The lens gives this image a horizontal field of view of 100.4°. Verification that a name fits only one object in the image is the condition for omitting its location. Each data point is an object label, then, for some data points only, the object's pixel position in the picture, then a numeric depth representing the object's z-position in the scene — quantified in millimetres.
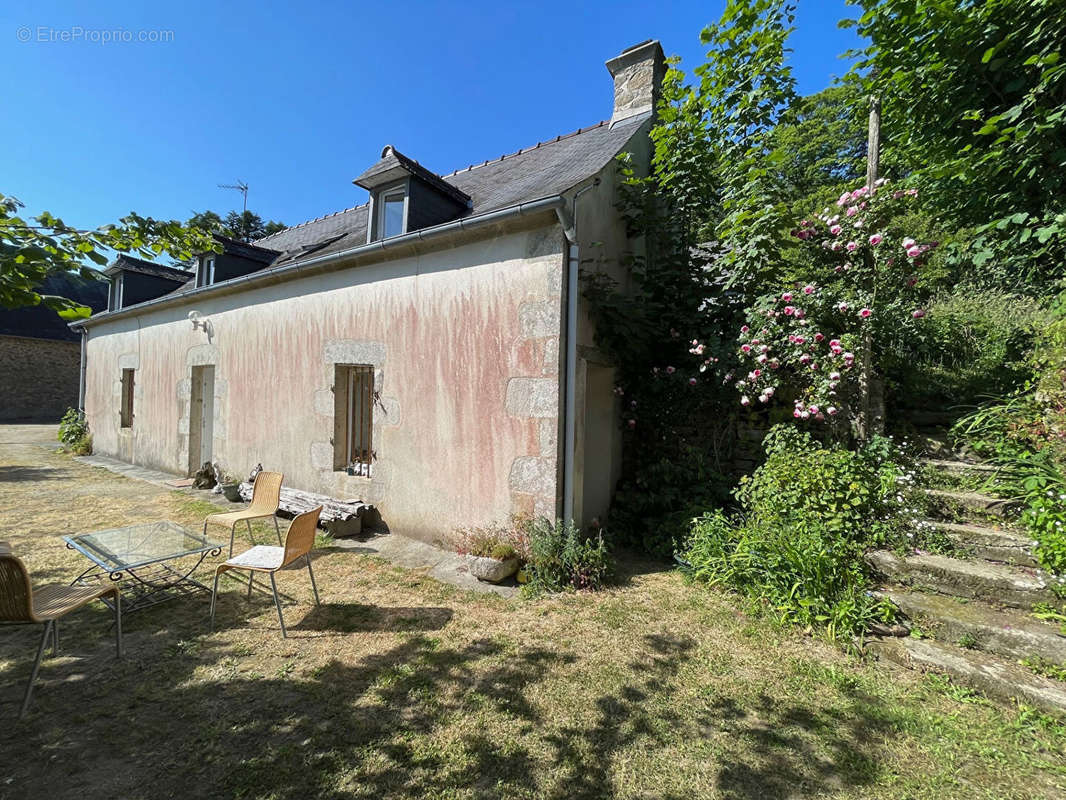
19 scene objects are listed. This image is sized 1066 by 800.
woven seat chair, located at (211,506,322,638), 3168
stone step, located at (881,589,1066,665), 2674
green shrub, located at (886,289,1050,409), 4746
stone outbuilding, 18406
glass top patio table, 3434
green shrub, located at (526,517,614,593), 4059
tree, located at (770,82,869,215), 14012
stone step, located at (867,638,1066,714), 2451
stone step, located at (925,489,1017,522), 3609
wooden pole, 4348
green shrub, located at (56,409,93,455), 11391
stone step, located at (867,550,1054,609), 3001
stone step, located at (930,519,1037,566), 3234
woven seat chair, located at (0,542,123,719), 2314
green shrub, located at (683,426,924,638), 3356
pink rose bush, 4301
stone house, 4379
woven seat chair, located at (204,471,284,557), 4828
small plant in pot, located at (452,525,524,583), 4078
